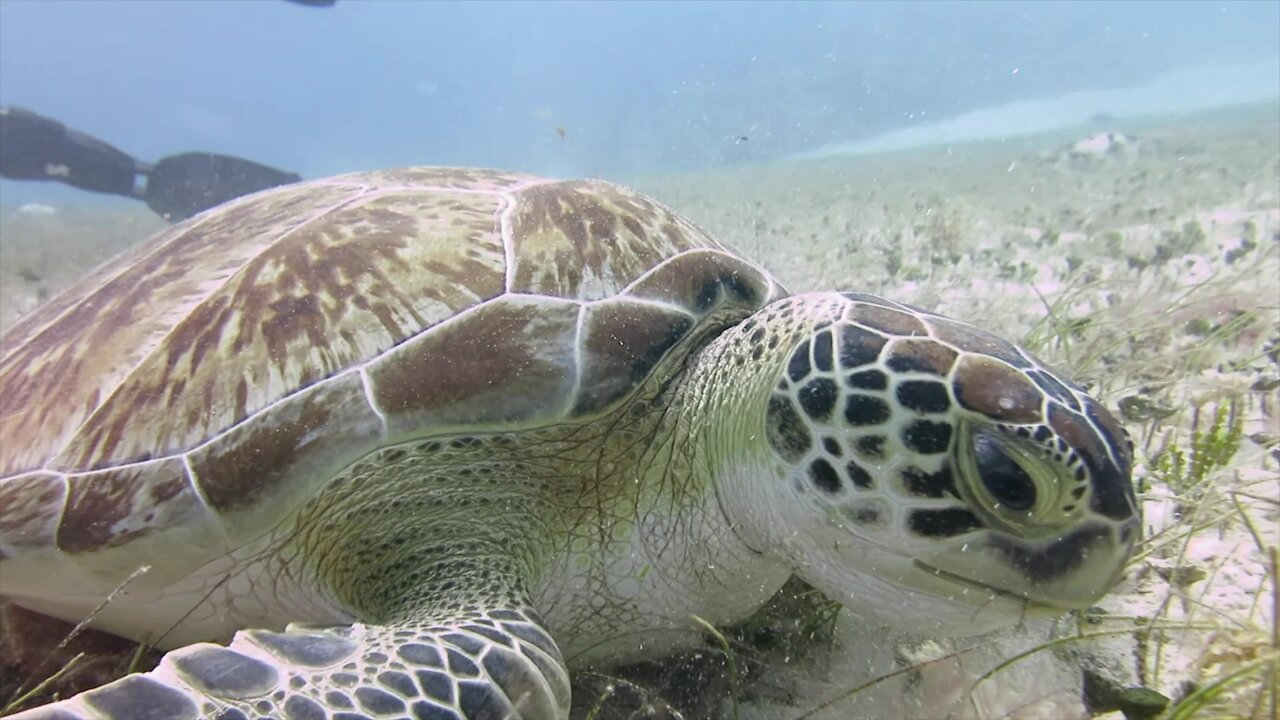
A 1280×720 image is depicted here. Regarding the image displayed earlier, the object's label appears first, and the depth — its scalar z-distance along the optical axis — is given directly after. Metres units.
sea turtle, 0.28
